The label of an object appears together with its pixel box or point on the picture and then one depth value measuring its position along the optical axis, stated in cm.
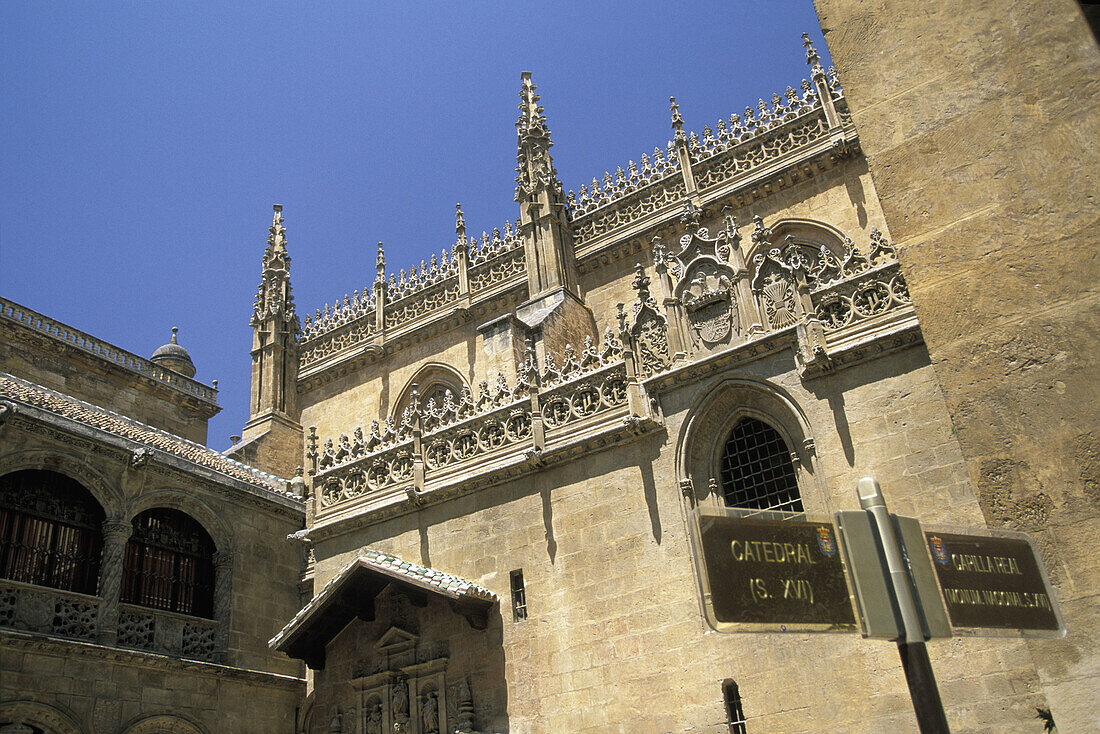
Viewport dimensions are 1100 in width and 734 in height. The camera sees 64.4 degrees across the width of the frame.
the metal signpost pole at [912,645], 363
